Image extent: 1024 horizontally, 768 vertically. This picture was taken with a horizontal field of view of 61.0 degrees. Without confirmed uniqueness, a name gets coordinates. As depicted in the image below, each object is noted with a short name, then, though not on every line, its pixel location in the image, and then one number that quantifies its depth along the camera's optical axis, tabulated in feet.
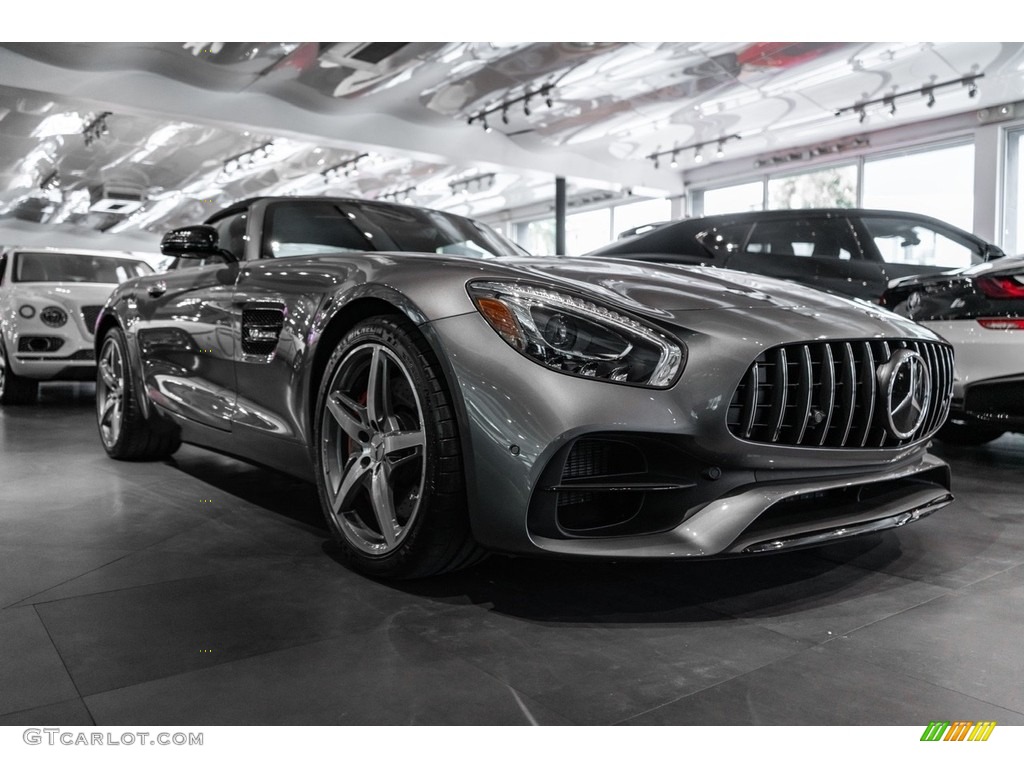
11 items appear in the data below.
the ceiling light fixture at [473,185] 57.62
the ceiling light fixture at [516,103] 36.24
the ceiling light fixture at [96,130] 41.02
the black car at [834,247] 17.46
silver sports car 6.29
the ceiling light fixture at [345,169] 50.59
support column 50.55
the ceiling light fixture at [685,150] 46.03
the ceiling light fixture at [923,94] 35.14
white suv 22.27
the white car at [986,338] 11.38
